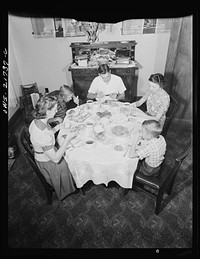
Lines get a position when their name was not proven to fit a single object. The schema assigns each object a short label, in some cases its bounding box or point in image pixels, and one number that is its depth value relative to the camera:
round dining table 1.58
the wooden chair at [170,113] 2.09
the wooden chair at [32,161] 1.65
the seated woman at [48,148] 1.58
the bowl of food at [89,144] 1.65
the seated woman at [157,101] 2.11
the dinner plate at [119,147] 1.62
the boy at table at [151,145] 1.52
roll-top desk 3.05
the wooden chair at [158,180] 1.58
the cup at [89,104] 2.26
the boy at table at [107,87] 2.58
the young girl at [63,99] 2.41
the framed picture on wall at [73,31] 3.01
